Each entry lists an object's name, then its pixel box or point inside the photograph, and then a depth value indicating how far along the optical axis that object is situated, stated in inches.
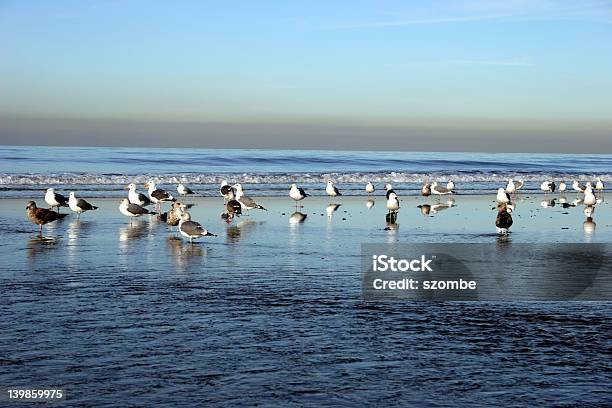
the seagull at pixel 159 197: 1213.1
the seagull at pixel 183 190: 1438.2
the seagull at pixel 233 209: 1046.4
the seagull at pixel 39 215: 863.7
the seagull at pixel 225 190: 1283.2
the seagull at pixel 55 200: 1087.0
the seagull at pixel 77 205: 1050.7
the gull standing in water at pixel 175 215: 884.6
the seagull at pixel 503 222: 852.6
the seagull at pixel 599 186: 1764.9
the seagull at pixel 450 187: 1569.6
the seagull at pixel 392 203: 1072.8
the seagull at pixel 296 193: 1299.2
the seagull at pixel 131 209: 978.1
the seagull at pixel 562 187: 1775.2
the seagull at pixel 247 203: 1150.3
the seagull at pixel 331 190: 1462.8
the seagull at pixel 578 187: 1752.0
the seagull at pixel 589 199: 1238.5
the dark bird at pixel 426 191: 1505.9
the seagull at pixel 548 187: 1707.7
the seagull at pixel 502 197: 1263.3
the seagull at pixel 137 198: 1127.6
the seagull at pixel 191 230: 756.6
